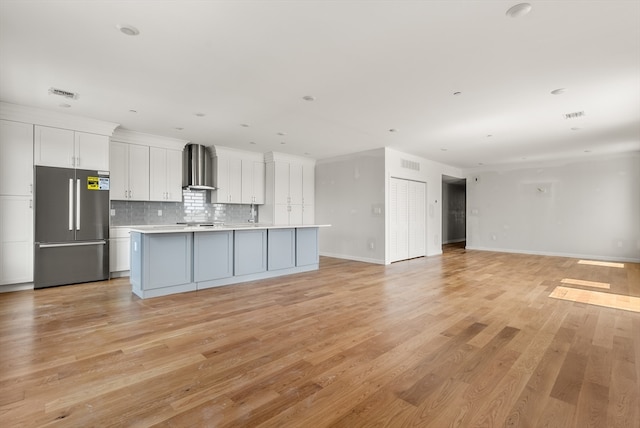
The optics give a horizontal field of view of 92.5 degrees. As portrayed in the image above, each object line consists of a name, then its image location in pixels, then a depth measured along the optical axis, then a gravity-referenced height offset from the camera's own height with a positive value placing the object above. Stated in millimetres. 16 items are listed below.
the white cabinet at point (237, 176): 7219 +929
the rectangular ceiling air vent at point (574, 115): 4680 +1537
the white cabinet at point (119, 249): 5438 -636
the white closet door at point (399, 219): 7324 -131
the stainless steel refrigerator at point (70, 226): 4680 -194
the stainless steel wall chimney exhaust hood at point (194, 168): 6770 +1024
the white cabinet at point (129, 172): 5723 +816
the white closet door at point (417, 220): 8078 -168
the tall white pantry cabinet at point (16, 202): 4434 +179
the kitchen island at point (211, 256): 4219 -672
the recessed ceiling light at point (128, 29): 2541 +1558
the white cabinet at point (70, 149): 4699 +1056
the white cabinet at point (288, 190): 7918 +645
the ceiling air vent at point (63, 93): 3851 +1554
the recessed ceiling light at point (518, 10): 2269 +1540
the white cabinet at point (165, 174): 6184 +819
